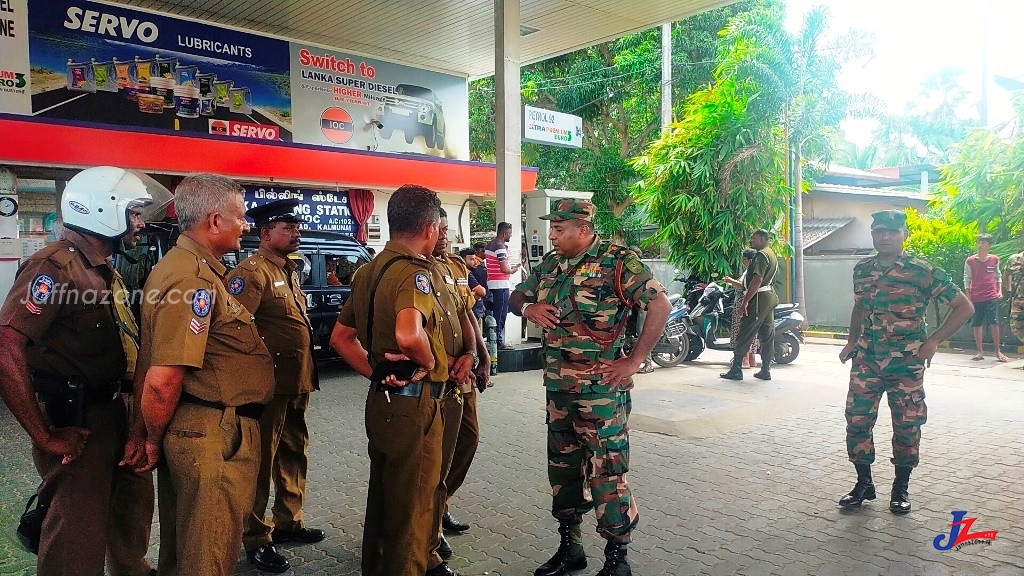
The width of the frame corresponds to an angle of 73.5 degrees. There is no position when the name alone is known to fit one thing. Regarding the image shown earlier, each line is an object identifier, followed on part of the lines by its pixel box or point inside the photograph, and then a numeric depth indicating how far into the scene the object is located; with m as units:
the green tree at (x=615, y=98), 19.61
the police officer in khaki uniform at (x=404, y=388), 2.83
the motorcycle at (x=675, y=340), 9.55
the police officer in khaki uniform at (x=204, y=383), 2.37
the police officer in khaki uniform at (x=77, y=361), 2.62
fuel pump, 11.28
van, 8.05
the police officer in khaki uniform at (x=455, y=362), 3.15
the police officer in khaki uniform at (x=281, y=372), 3.59
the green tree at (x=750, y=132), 13.44
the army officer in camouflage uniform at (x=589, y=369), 3.32
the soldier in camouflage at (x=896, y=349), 4.21
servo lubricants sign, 9.59
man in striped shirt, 9.39
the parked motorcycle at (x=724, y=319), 9.84
